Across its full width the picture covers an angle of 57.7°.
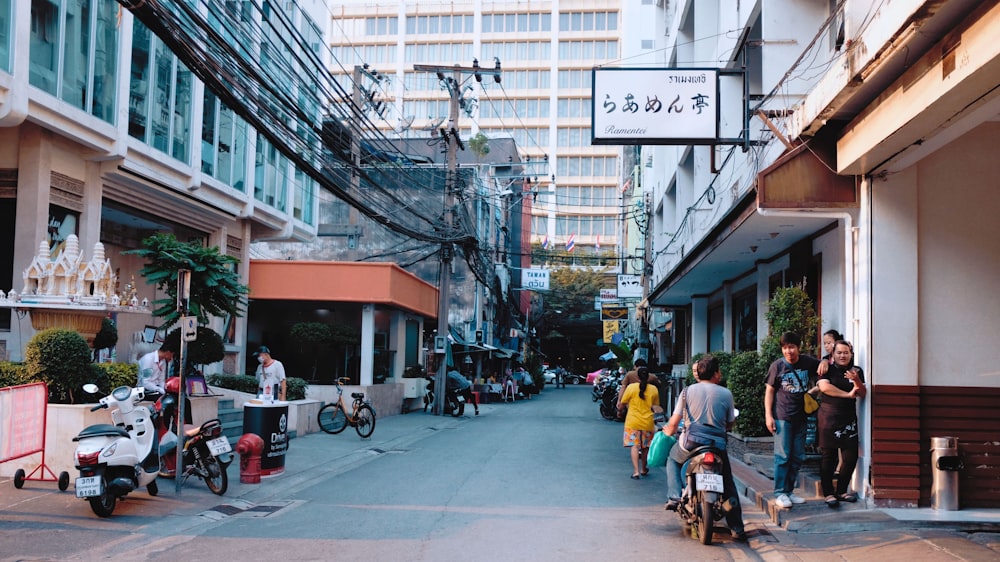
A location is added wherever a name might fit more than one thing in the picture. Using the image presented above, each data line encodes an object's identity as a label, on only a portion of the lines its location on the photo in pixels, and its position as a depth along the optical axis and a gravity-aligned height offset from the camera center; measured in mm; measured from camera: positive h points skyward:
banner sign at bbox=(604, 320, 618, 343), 53131 +625
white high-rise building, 93625 +28880
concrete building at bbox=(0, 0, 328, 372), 14844 +3453
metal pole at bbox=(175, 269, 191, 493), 10625 -364
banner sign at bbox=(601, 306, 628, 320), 45156 +1375
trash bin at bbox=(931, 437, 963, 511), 9000 -1217
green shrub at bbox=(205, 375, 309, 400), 19641 -1160
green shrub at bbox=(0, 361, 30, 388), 11836 -641
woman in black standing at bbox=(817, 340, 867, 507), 9273 -778
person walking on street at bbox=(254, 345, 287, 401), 15320 -736
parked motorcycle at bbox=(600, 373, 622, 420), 27172 -1842
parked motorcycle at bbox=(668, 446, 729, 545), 8148 -1359
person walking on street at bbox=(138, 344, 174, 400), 12781 -529
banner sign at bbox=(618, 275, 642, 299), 40506 +2390
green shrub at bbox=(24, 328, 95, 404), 11352 -447
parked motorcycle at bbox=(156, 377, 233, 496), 10750 -1456
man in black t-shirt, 9320 -679
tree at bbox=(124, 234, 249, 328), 14391 +879
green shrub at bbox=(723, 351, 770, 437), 13422 -709
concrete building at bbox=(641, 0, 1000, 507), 7621 +1441
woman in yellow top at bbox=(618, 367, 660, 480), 13195 -1071
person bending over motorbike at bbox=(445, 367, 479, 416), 28188 -1509
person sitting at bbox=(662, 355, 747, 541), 8445 -700
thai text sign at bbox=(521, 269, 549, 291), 47219 +3066
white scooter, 8961 -1292
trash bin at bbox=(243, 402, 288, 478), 12148 -1297
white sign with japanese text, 11766 +3058
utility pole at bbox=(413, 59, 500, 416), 27875 +4247
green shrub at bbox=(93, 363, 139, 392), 12406 -678
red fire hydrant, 11758 -1658
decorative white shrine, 12898 +489
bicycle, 18938 -1774
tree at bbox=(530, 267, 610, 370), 68688 +2189
